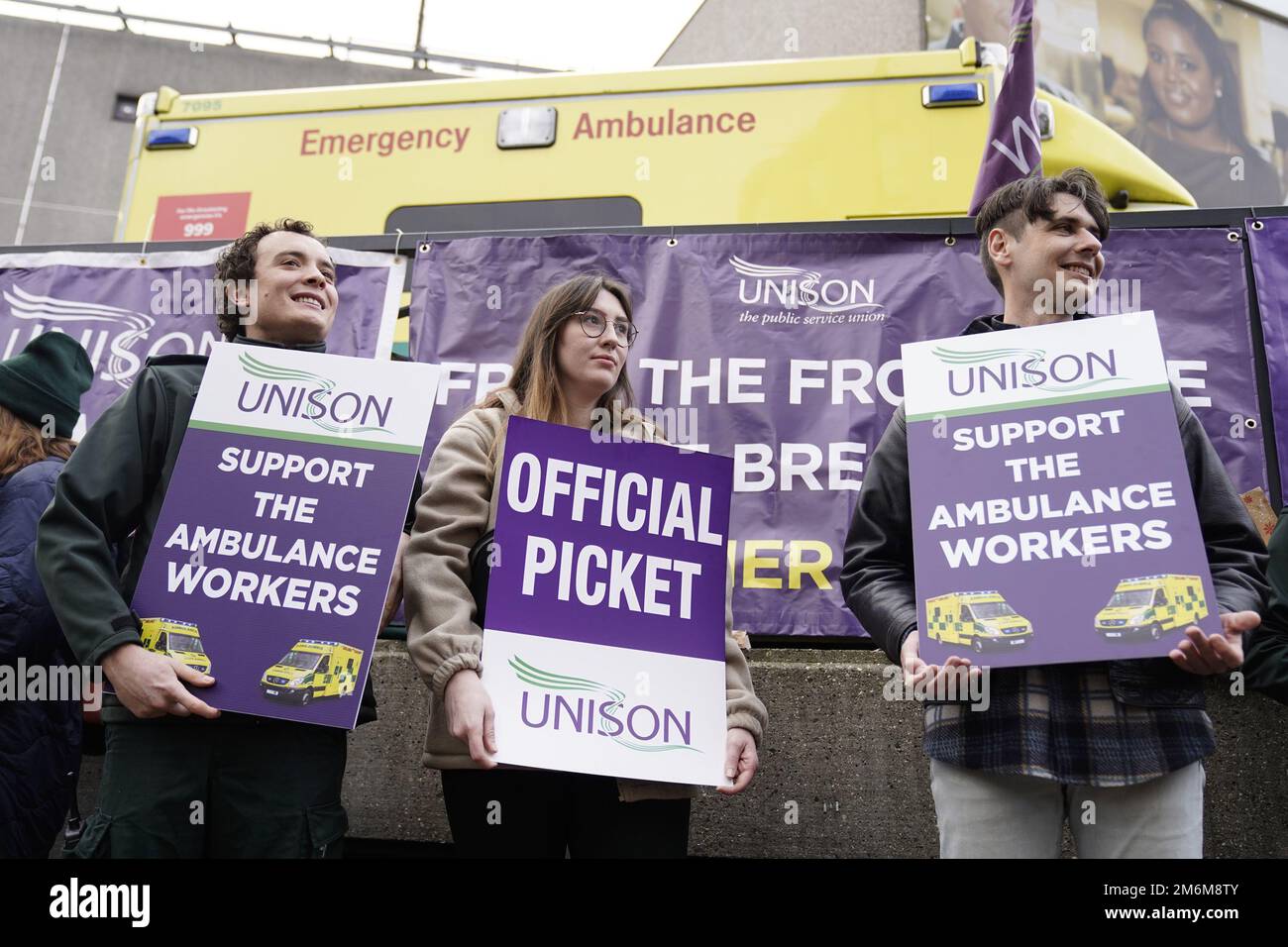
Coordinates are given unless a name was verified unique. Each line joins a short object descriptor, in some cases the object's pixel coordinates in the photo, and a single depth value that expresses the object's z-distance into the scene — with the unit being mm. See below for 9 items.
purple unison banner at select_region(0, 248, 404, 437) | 4922
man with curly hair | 2568
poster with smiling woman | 20781
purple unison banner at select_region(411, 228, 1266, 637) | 4227
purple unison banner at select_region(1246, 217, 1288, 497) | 4215
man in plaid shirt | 2402
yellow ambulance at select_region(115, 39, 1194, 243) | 5898
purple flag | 4691
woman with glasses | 2604
